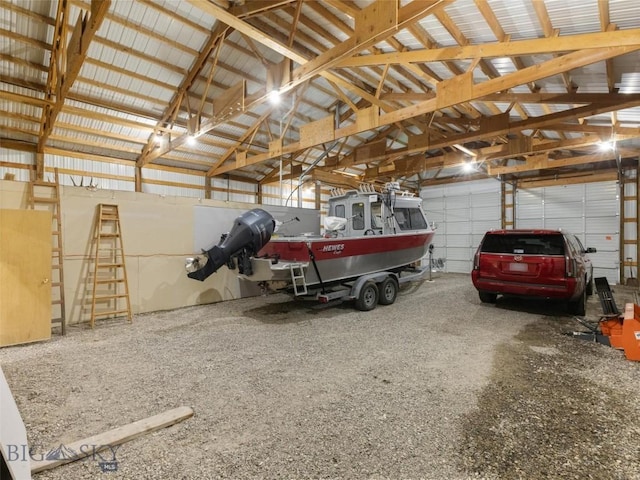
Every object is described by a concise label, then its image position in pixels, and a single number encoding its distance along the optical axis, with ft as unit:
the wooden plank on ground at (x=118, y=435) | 6.27
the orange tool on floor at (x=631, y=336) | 11.32
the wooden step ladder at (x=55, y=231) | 15.44
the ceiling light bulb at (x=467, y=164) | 30.19
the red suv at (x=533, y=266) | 16.29
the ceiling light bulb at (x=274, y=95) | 17.99
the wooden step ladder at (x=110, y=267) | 17.68
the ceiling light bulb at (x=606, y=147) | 27.33
